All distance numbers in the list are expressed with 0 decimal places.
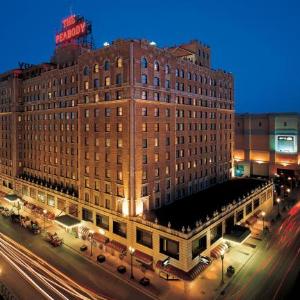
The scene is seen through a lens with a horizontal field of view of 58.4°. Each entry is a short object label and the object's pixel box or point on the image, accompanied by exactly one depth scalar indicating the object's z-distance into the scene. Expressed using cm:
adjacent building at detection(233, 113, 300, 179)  9400
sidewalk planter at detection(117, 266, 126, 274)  4247
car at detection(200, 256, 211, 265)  4148
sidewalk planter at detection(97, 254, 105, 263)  4566
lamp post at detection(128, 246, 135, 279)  4122
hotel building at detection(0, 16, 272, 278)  4700
